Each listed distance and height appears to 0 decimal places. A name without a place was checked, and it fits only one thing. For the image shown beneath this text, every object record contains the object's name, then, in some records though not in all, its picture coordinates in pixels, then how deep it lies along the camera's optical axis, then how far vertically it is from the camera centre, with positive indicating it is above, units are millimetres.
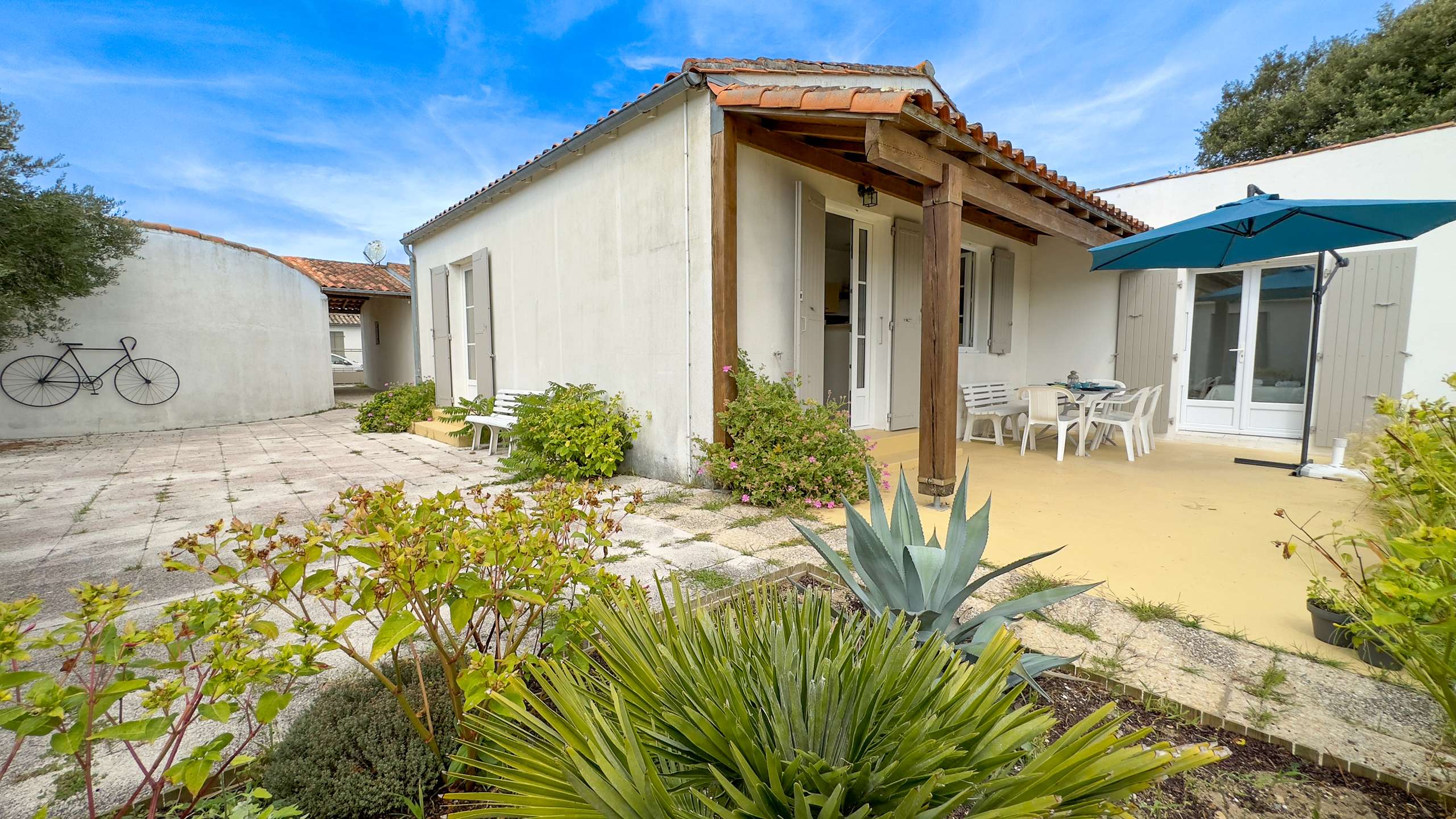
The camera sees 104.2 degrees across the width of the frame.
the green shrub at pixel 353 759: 1180 -877
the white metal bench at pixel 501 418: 6121 -648
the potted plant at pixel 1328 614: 1874 -848
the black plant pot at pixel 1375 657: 1760 -925
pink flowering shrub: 3869 -637
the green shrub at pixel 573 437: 4645 -648
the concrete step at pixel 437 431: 7221 -984
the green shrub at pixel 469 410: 6875 -615
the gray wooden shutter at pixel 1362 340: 5277 +237
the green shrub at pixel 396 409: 8664 -770
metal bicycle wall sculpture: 7703 -311
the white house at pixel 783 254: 3748 +1024
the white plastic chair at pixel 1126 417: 5348 -520
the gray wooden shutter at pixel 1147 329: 6625 +401
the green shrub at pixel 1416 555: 1102 -470
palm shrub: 757 -559
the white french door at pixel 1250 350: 6000 +149
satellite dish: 15891 +3010
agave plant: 1523 -591
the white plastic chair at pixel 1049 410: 5469 -465
